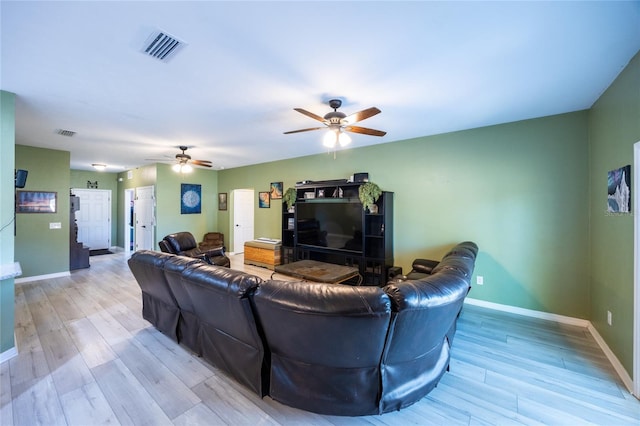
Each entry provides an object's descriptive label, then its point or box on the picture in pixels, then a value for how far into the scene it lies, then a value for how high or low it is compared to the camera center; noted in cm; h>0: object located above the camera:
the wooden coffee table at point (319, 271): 342 -88
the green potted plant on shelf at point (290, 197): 555 +33
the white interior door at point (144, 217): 682 -14
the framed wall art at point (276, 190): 639 +55
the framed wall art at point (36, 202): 471 +19
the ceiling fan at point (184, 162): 494 +103
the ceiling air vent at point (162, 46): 176 +121
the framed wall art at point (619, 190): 210 +20
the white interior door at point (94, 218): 783 -20
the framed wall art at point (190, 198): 714 +38
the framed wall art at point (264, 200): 668 +31
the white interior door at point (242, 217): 755 -16
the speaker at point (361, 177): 479 +66
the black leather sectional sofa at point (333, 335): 150 -81
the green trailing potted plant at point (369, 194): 437 +31
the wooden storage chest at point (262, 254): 586 -101
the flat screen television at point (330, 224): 472 -25
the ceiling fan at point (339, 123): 253 +96
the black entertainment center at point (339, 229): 448 -35
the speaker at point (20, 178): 303 +41
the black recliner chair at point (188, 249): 452 -70
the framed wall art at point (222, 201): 777 +34
